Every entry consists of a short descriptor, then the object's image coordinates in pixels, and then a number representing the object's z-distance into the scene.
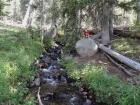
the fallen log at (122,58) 11.01
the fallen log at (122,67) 10.90
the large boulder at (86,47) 15.51
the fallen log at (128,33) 16.56
